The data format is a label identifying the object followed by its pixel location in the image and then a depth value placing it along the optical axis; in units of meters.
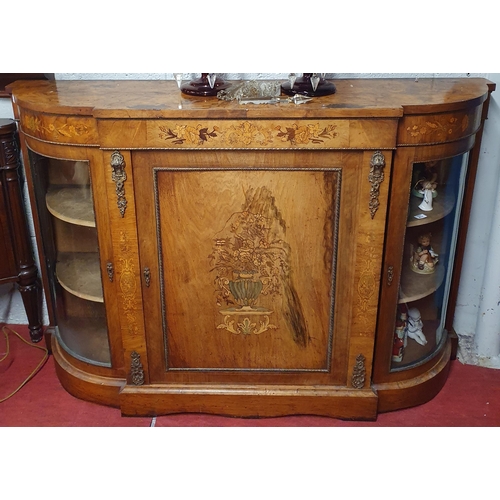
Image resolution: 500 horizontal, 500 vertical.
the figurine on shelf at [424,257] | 2.21
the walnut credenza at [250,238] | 1.89
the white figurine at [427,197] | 2.10
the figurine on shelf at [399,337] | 2.26
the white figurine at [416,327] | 2.36
